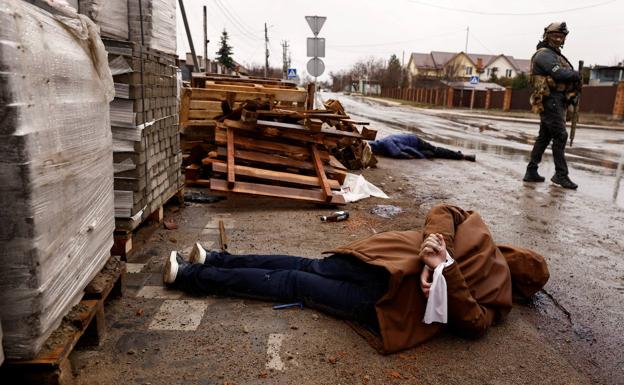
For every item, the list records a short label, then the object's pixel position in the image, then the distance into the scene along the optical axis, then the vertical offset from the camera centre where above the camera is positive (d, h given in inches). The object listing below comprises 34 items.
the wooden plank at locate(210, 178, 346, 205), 215.6 -46.7
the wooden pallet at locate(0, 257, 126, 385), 77.0 -44.1
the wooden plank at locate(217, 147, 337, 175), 234.4 -34.4
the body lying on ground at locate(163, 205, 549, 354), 104.7 -45.5
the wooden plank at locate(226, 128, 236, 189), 215.9 -32.7
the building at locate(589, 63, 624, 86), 1824.1 +96.5
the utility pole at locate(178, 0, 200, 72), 498.6 +62.2
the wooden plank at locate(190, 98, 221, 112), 276.2 -10.3
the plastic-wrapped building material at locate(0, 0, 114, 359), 67.9 -13.8
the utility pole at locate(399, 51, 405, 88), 2699.3 +100.9
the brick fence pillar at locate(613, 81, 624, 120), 1018.7 -6.9
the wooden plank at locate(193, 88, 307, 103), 276.4 -3.5
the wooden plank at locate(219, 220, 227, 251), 167.0 -54.0
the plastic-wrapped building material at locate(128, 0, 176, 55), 153.1 +20.8
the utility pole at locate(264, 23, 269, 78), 2024.5 +203.7
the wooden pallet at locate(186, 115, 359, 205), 224.2 -36.2
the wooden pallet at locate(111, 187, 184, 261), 143.8 -45.9
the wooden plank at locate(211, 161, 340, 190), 224.8 -40.8
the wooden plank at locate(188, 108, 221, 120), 277.6 -15.5
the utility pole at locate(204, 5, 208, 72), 1199.7 +126.9
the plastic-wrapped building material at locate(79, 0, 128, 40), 133.3 +19.9
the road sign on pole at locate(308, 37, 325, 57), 560.4 +50.2
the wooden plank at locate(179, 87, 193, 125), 274.7 -10.6
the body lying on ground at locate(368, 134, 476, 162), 398.9 -46.1
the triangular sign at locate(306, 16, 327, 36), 522.5 +73.4
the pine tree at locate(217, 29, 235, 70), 2308.1 +178.5
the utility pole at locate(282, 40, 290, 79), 2557.3 +220.2
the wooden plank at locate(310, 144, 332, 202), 227.6 -40.8
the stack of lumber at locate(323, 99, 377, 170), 329.4 -42.2
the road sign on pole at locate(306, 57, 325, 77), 583.5 +29.4
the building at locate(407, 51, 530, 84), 3385.8 +232.6
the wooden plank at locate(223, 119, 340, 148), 238.1 -22.3
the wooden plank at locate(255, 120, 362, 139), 236.1 -18.9
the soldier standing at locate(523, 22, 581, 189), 289.3 +5.1
